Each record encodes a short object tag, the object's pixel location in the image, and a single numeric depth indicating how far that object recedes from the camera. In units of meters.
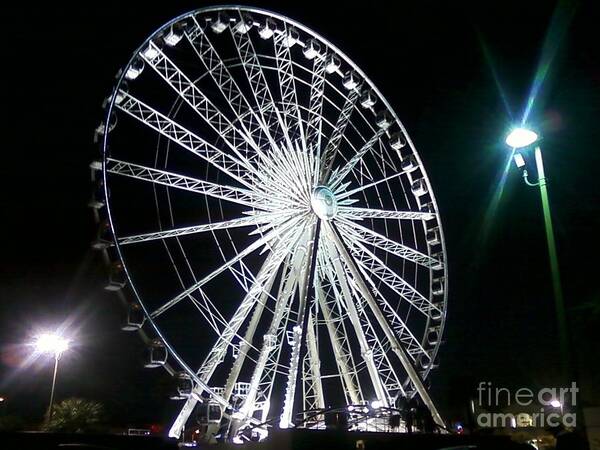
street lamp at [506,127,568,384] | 9.48
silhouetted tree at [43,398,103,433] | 28.22
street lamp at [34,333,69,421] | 25.53
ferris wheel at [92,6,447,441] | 17.72
